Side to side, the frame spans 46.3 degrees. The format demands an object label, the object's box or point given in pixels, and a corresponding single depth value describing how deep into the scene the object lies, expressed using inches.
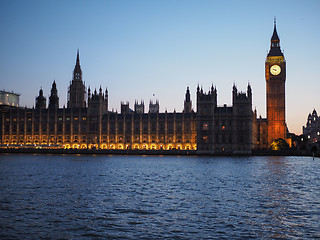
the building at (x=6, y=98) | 7583.7
